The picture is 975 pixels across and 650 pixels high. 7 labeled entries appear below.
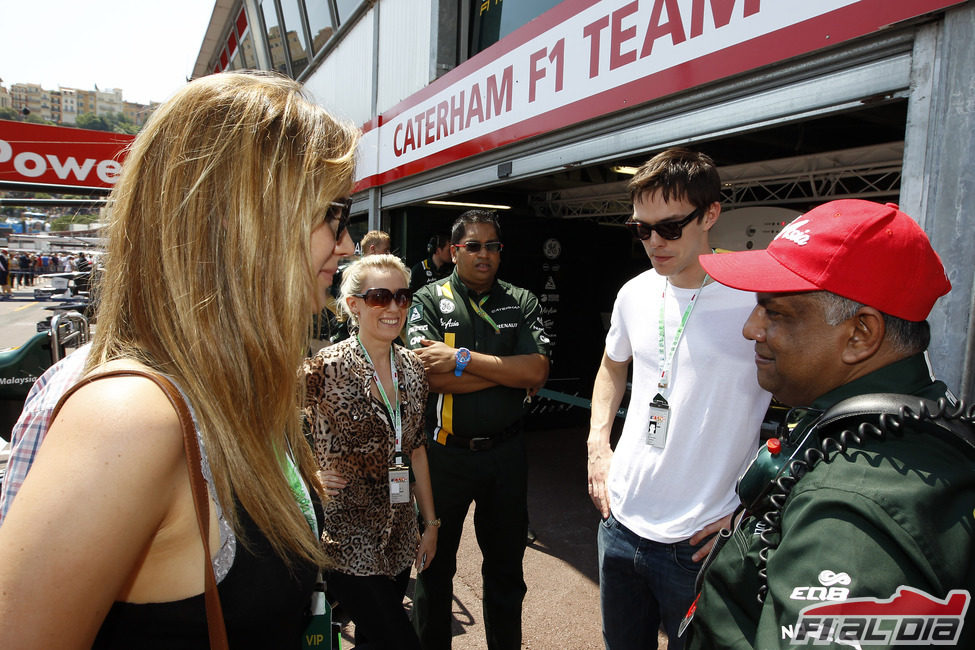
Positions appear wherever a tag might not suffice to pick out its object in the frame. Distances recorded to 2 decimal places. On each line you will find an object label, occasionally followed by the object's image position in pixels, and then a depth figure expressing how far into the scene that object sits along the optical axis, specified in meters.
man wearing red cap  0.83
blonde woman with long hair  0.71
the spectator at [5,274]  25.83
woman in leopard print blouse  2.09
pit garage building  1.58
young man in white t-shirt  1.92
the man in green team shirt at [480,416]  2.76
